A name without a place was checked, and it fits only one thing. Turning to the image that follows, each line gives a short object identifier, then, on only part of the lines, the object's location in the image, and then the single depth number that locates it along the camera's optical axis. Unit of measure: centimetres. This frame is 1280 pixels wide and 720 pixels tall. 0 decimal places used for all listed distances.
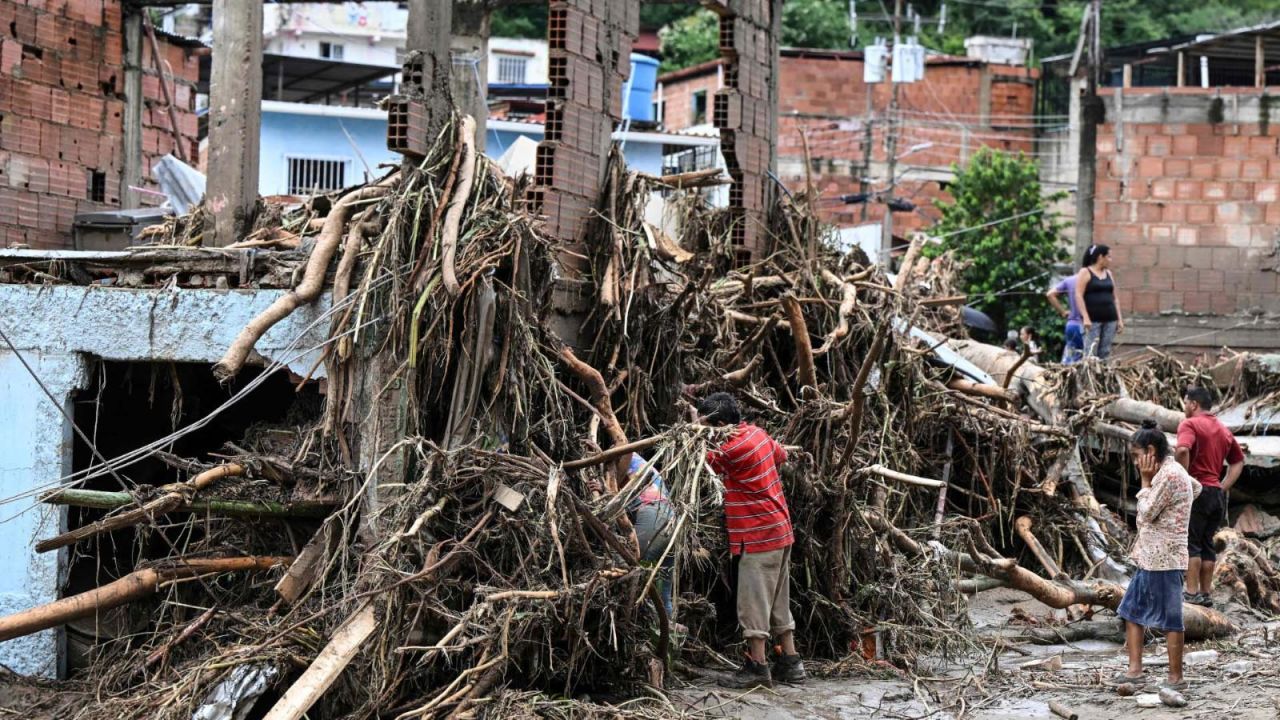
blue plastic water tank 2691
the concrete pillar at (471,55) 1524
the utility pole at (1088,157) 2311
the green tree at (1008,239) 2878
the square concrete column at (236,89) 1077
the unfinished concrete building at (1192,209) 2267
